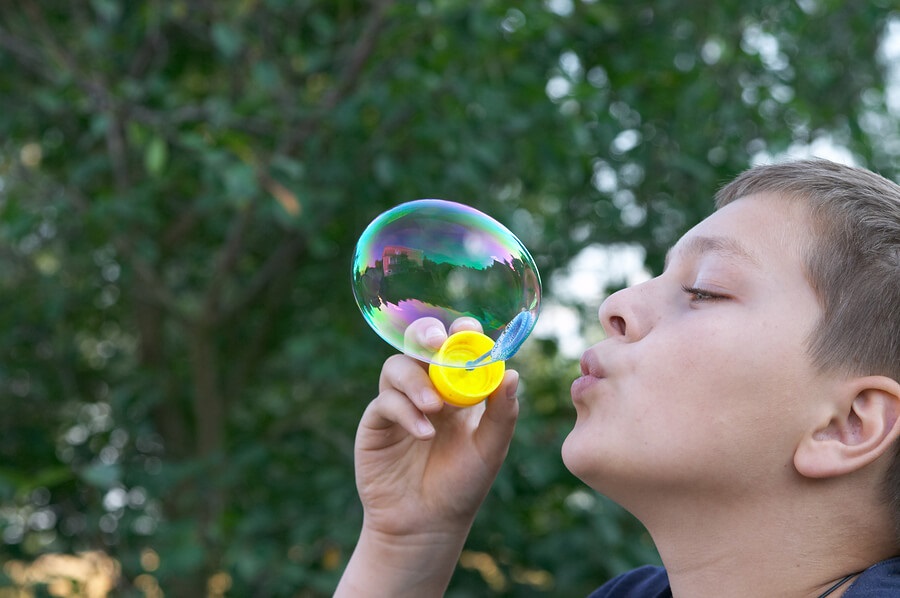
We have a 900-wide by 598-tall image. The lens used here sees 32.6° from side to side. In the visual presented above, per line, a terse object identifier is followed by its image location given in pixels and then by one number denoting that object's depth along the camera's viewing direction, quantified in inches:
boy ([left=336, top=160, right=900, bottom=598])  27.6
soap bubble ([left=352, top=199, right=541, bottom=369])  33.2
